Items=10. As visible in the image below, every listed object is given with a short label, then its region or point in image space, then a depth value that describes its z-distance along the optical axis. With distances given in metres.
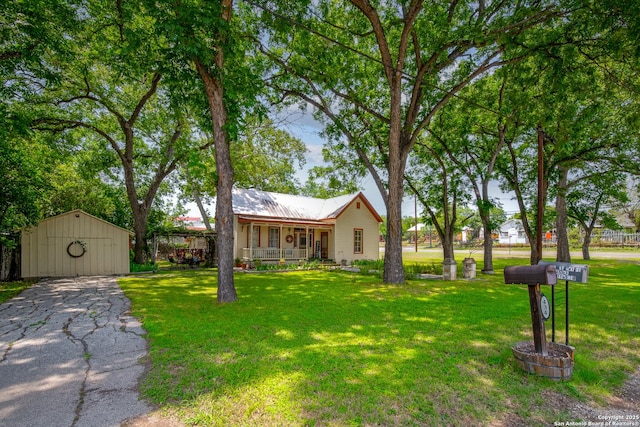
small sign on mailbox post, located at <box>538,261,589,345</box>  3.37
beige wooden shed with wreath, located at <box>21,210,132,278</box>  12.37
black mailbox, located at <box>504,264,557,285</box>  3.18
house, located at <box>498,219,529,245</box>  59.98
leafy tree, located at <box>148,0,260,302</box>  6.45
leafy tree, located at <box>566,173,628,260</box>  17.65
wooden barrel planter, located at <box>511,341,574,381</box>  3.23
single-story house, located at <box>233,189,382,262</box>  17.89
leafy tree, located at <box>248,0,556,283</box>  9.16
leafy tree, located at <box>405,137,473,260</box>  15.01
